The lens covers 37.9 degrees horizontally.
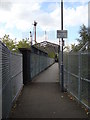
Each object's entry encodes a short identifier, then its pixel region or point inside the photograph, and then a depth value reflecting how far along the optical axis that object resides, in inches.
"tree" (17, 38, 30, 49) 848.3
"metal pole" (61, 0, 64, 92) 272.7
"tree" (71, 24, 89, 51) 273.6
